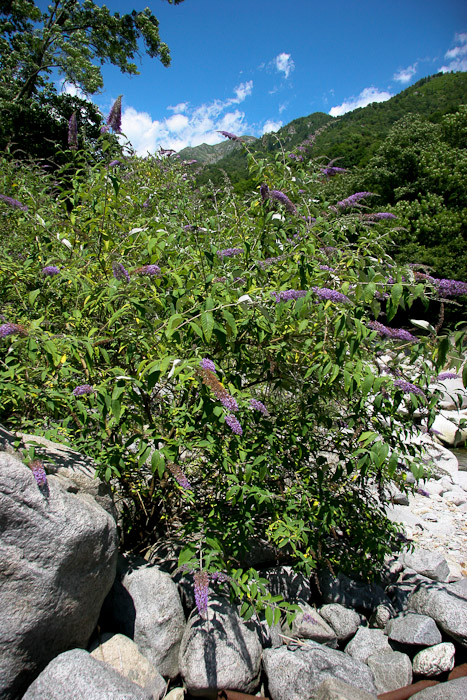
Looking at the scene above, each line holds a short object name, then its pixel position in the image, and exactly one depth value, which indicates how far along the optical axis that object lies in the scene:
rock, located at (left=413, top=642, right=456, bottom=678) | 3.02
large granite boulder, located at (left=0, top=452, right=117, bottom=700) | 2.12
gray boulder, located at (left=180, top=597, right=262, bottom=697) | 2.58
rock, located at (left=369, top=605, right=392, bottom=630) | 3.50
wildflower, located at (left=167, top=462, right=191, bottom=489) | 1.97
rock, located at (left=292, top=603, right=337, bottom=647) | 3.10
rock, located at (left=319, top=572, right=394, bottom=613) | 3.61
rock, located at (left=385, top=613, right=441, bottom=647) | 3.14
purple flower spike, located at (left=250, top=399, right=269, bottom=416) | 2.17
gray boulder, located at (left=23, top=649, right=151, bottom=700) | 2.01
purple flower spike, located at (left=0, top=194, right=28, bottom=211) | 2.95
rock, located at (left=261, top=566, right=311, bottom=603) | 3.35
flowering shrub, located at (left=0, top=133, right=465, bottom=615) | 2.22
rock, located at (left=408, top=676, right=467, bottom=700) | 2.59
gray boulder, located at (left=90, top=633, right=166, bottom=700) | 2.45
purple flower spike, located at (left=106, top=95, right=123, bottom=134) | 2.97
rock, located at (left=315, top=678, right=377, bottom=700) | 2.34
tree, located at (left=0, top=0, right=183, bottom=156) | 14.69
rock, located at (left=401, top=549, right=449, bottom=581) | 4.28
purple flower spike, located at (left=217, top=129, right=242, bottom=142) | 3.52
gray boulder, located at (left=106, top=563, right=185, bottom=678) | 2.75
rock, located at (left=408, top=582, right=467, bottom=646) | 3.23
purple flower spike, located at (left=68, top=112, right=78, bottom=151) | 3.03
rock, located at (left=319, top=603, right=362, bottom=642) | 3.31
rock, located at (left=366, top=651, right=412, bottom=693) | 2.91
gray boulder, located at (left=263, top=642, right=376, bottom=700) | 2.57
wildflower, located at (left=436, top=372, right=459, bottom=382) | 2.49
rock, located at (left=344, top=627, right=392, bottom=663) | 3.18
